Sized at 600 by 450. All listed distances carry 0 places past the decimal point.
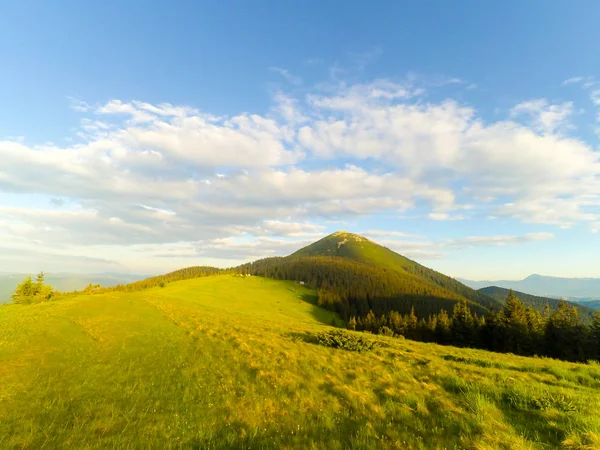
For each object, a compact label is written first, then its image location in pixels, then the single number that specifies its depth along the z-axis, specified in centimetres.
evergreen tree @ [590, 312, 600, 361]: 5485
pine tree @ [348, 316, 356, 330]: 12212
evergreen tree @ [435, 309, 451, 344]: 8144
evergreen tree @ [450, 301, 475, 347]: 7562
